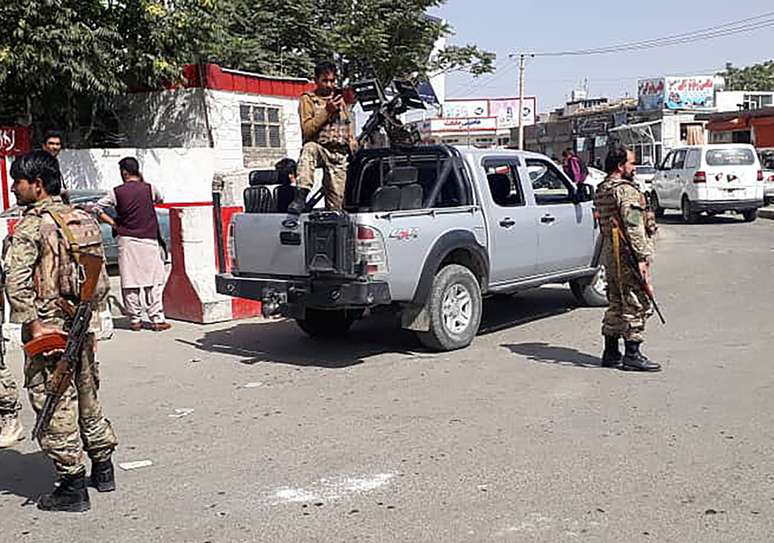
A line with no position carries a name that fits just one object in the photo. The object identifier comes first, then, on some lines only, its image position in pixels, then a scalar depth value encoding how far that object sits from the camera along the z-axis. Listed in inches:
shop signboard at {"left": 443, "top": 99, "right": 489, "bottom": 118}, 2642.7
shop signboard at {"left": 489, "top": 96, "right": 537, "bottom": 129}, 2642.7
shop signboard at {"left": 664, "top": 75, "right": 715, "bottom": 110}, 1971.0
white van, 850.1
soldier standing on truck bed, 335.9
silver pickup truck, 307.3
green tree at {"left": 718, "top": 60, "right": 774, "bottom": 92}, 3174.0
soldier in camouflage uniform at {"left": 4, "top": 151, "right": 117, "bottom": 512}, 181.3
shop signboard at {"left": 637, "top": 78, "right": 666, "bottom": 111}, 1982.0
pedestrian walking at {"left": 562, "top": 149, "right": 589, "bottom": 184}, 740.6
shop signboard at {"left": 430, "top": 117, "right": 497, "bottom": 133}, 2581.2
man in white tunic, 385.1
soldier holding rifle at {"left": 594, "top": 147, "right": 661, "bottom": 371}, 290.0
